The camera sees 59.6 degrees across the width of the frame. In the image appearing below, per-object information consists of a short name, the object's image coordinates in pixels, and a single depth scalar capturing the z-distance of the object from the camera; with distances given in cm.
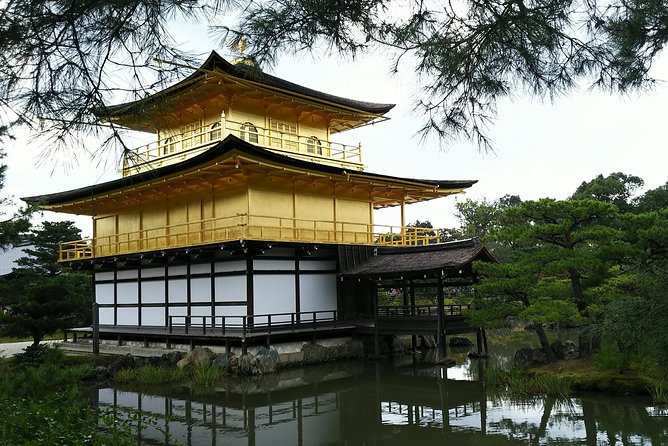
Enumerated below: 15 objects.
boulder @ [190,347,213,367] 1561
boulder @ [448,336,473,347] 2195
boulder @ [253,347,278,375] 1551
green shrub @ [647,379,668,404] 1015
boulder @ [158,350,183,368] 1609
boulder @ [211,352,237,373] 1557
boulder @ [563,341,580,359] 1633
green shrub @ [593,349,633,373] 1127
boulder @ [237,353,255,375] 1548
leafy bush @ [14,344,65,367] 1347
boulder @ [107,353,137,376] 1526
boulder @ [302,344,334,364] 1733
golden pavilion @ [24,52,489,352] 1706
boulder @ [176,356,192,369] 1555
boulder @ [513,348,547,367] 1392
